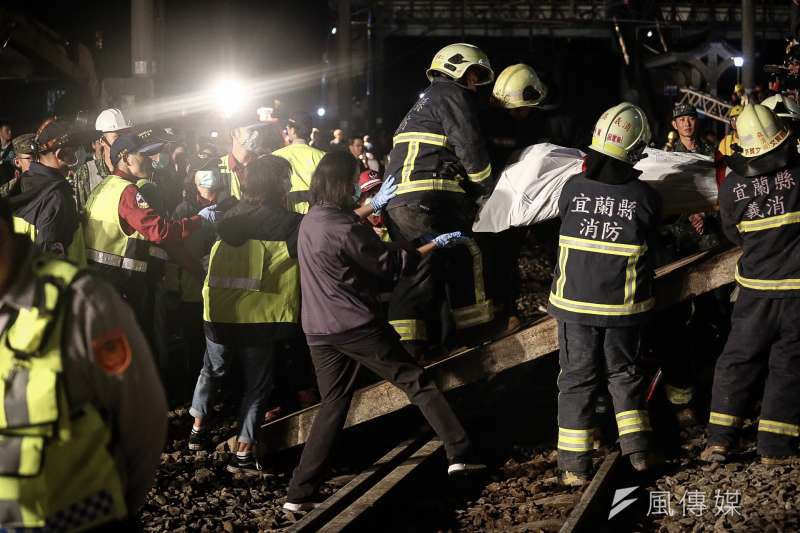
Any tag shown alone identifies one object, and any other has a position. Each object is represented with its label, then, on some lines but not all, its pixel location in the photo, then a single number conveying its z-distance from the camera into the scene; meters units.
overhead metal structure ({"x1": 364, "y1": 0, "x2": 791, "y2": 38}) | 34.19
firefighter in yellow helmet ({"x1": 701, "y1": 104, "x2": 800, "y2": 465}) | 6.55
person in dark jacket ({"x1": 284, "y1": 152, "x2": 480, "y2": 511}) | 6.16
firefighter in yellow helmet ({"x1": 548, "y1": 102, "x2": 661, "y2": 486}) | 6.29
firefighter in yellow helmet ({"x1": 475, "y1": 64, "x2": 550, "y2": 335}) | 7.55
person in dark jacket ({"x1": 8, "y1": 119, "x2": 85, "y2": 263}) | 7.18
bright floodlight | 14.31
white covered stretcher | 7.20
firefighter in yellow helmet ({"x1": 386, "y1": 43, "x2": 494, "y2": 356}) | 7.21
